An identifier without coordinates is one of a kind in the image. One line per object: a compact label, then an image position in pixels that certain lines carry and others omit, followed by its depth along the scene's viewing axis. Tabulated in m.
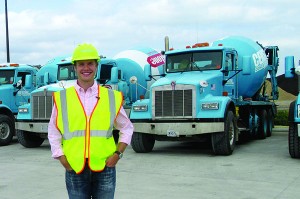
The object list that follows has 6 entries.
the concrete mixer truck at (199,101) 9.98
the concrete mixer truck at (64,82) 12.21
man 3.21
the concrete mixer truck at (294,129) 9.07
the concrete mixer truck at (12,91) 13.64
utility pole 21.14
